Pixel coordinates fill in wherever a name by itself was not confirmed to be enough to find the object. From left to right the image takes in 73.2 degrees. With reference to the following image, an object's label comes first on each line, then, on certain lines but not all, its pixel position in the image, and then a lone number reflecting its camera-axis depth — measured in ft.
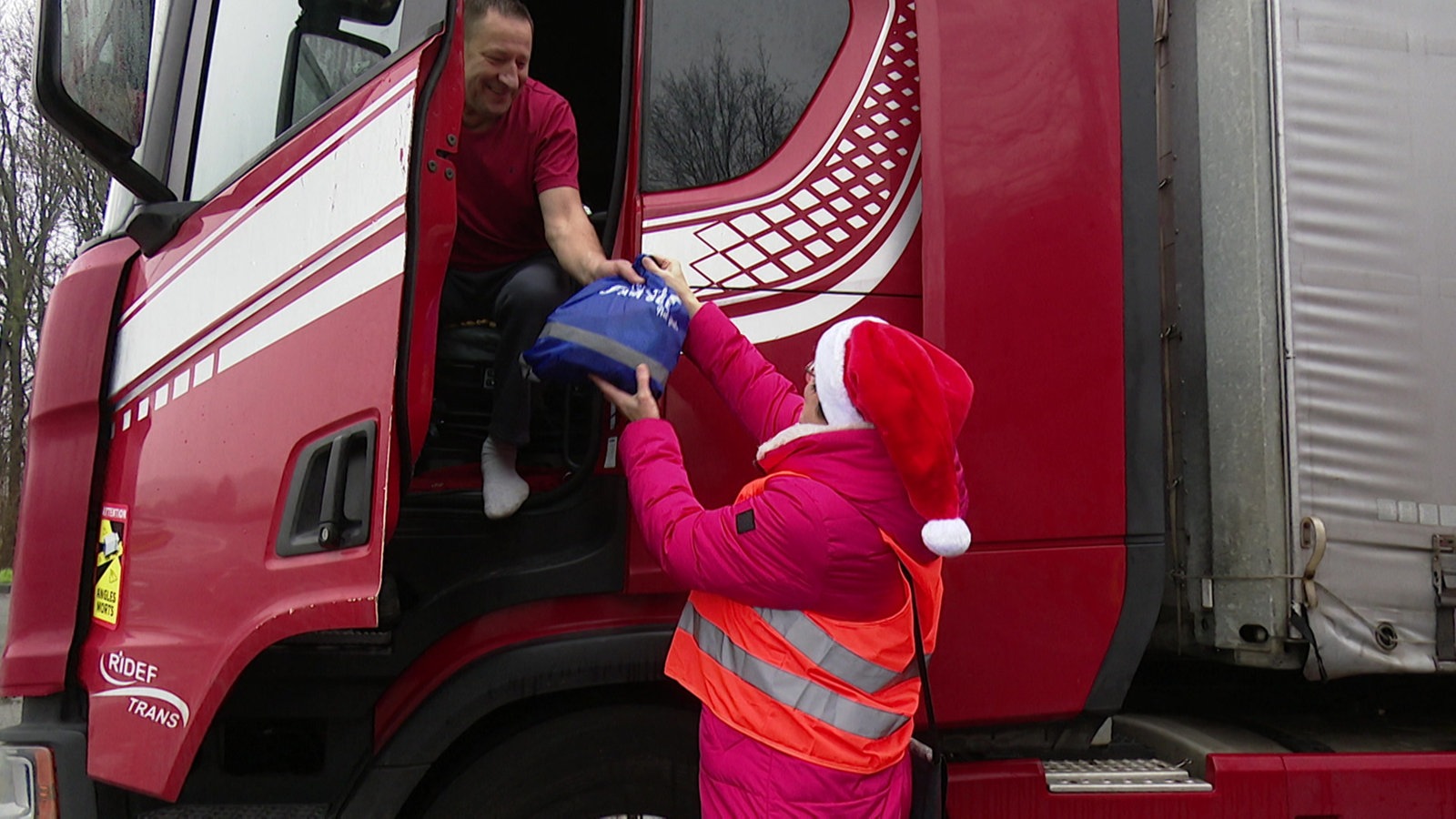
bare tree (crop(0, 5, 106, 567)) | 45.55
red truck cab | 6.56
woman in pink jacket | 5.49
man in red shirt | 6.98
